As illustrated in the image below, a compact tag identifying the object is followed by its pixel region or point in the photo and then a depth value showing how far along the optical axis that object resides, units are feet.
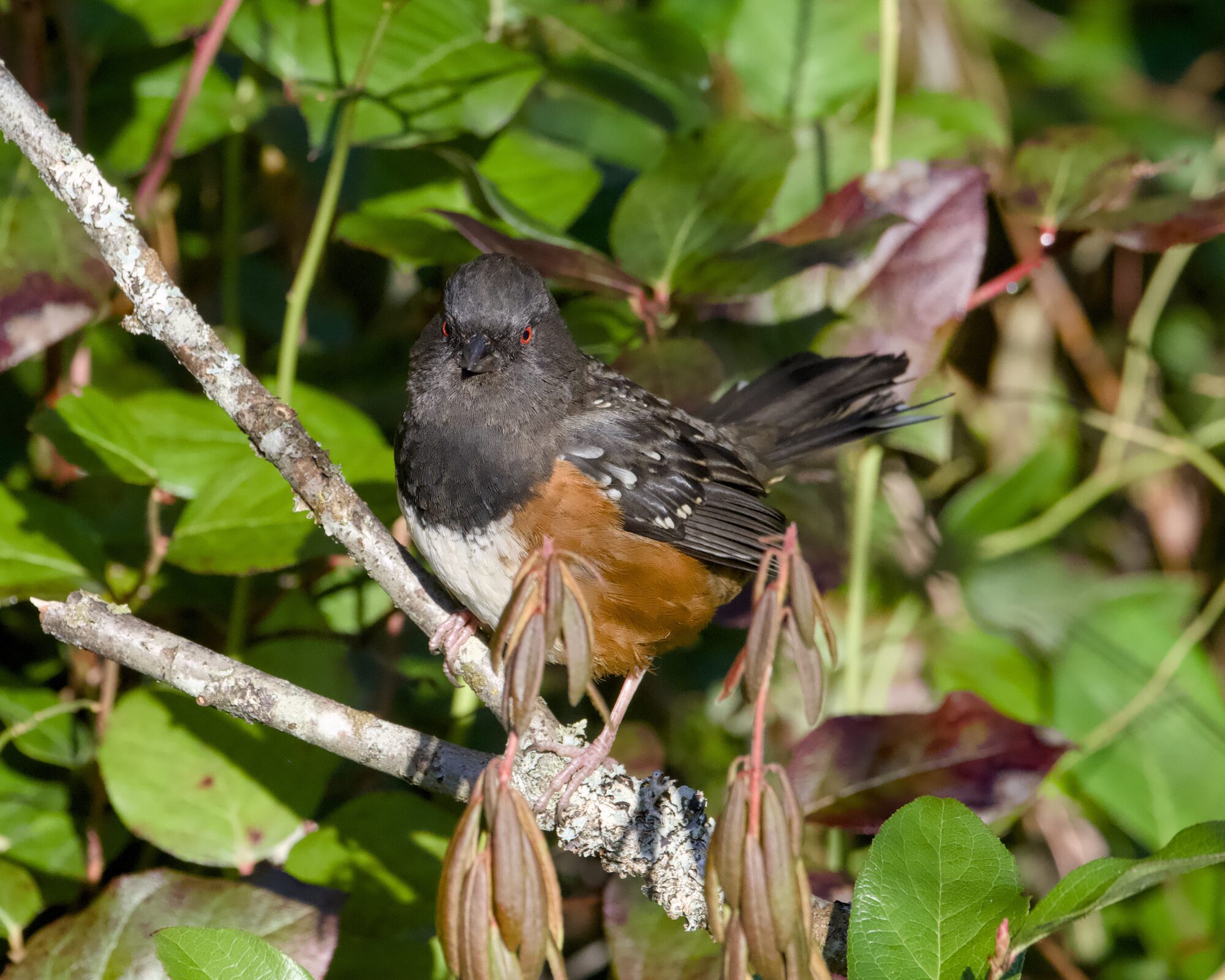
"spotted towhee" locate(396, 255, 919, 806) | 14.35
